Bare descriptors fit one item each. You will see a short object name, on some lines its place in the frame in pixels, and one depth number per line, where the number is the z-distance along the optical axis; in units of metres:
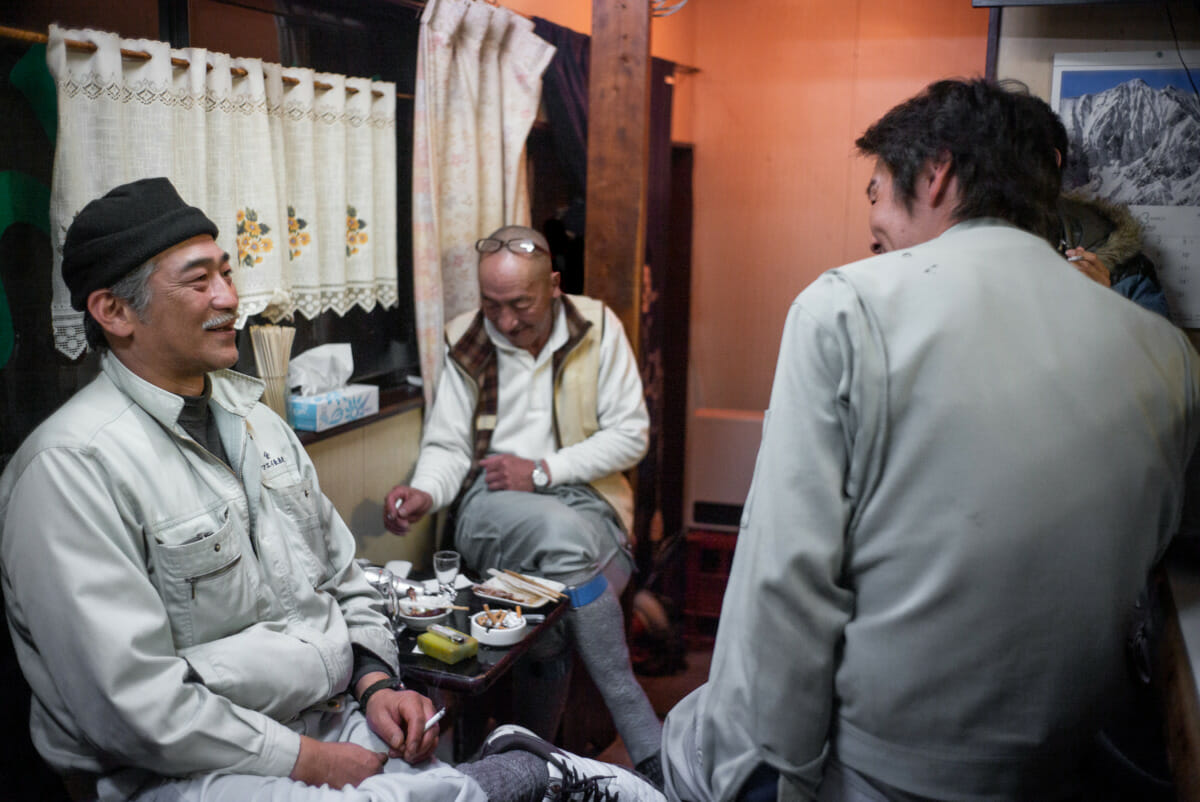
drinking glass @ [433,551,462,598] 2.40
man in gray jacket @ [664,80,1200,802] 1.10
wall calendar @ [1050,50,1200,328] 2.31
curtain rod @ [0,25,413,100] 1.62
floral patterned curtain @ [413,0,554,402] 2.79
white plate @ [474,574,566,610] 2.29
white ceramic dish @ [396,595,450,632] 2.17
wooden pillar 3.08
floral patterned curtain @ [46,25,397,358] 1.73
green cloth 1.67
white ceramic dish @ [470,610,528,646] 2.10
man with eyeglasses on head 2.62
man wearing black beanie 1.44
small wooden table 1.96
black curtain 3.38
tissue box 2.35
